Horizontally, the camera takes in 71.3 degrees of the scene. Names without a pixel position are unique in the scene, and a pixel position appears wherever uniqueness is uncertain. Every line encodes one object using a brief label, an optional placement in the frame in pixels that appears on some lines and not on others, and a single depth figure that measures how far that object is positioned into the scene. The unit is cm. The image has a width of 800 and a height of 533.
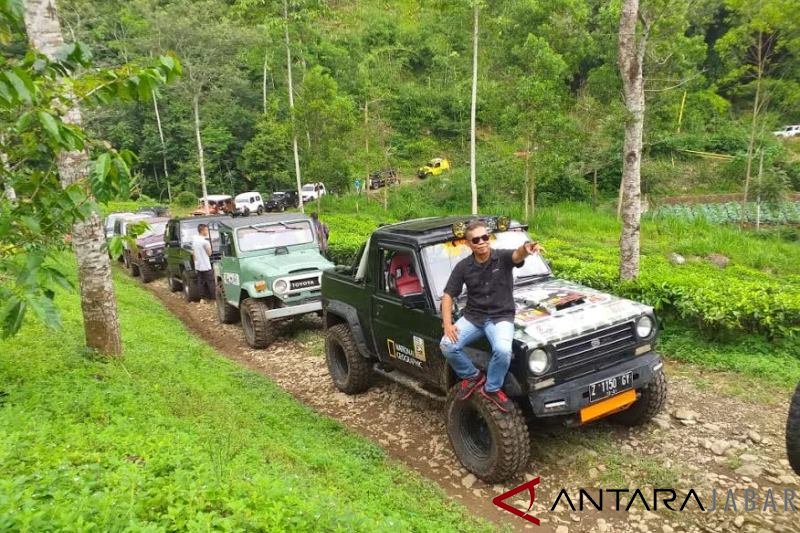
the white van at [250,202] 3359
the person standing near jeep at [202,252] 1183
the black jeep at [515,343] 433
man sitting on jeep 448
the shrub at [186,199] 4047
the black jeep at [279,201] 3606
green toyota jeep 874
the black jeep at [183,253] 1243
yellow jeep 3866
